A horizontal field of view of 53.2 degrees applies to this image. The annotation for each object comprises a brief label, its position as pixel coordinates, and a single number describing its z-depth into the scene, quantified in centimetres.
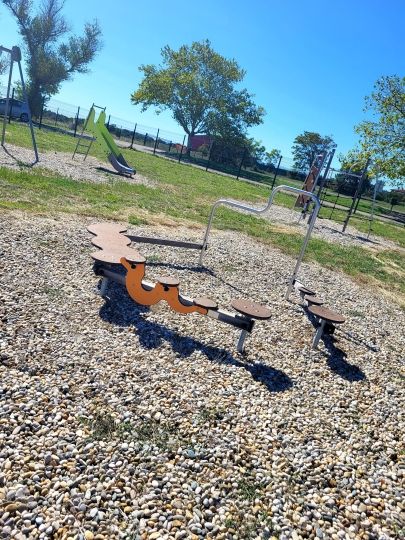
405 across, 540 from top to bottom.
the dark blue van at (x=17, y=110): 2951
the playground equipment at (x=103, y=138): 1661
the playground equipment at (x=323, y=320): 472
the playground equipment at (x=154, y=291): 439
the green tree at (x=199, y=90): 4566
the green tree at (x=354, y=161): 2044
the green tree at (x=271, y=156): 4733
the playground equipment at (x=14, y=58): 1201
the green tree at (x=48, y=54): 3778
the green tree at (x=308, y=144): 6112
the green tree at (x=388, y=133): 1938
